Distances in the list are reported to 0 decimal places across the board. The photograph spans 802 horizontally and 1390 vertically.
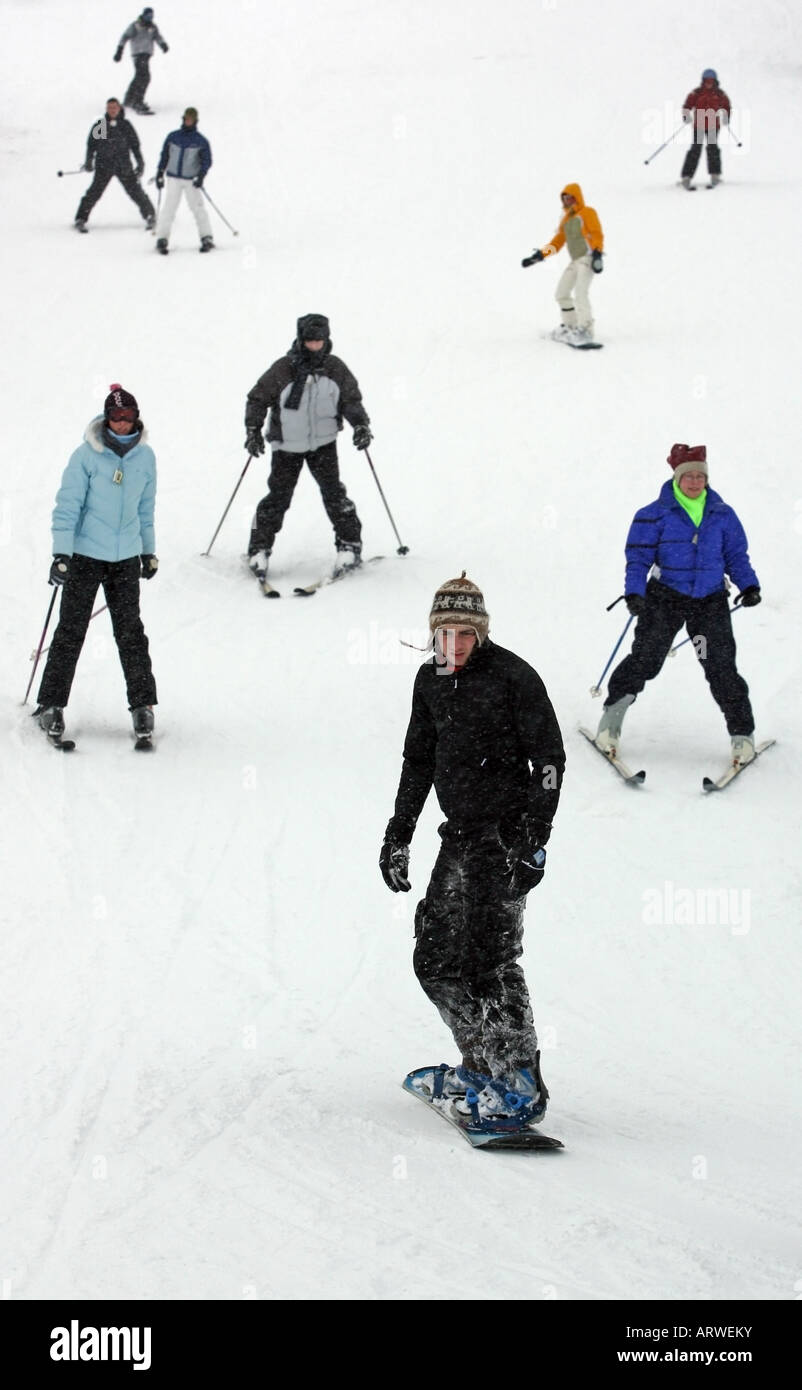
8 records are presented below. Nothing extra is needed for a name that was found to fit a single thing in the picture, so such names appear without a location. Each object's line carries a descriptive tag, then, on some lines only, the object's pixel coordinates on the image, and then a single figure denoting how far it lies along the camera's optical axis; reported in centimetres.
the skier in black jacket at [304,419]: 1074
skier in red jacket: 2164
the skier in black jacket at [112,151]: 1984
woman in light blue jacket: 836
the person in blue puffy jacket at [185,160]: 1914
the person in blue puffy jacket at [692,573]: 852
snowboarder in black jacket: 485
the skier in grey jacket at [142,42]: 2697
